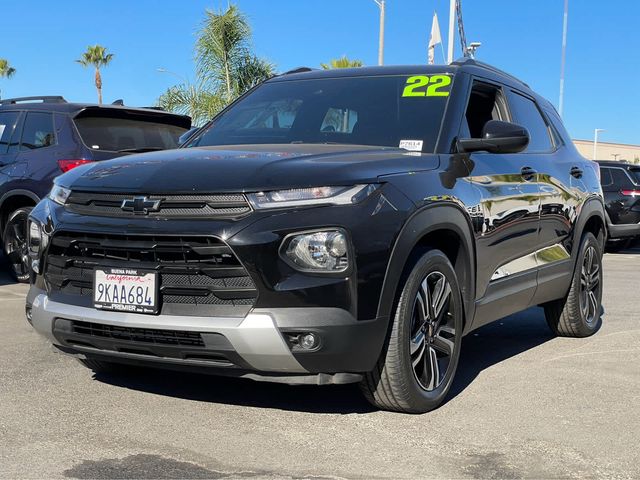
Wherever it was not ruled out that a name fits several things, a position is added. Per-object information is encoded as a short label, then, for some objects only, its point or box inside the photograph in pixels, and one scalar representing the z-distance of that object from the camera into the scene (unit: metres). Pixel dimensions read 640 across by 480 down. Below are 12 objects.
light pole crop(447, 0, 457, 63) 21.08
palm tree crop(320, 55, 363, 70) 24.17
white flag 18.52
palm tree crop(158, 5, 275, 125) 19.91
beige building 78.96
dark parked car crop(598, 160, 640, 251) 14.61
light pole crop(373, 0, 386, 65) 22.66
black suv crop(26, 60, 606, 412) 3.45
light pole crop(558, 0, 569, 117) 39.24
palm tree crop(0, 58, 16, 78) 54.94
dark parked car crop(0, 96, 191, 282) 7.90
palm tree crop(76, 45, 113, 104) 44.28
